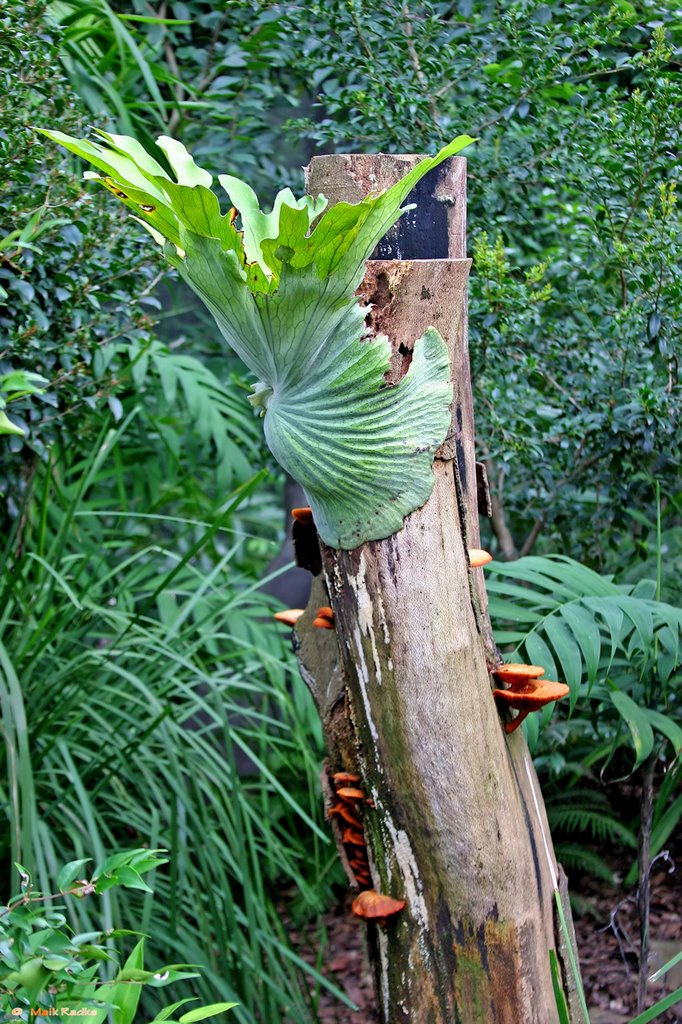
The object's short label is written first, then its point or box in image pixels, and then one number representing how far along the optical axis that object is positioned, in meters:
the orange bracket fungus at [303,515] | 1.57
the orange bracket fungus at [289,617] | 1.82
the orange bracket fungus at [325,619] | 1.53
